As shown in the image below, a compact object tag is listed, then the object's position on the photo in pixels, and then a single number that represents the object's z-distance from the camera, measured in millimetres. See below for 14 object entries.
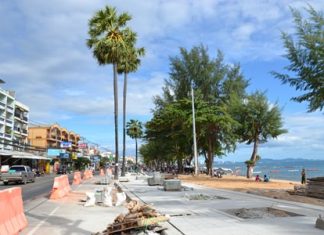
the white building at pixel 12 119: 96438
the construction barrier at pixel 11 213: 10472
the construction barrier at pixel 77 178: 42444
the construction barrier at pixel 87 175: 57431
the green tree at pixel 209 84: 54531
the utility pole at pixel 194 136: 46250
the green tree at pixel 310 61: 22406
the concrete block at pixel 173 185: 26484
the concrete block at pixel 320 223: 10738
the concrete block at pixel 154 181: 33928
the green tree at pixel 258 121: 48438
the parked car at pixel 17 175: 41906
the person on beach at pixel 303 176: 41738
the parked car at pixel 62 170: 88238
